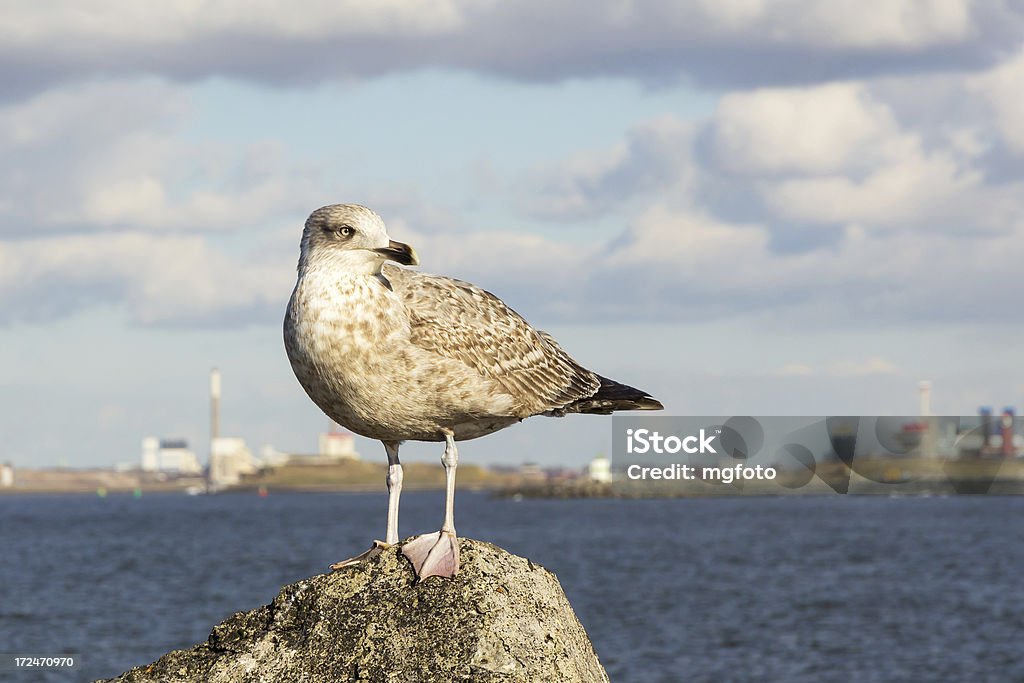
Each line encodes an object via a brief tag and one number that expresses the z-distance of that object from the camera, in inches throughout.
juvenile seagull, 238.2
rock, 238.7
